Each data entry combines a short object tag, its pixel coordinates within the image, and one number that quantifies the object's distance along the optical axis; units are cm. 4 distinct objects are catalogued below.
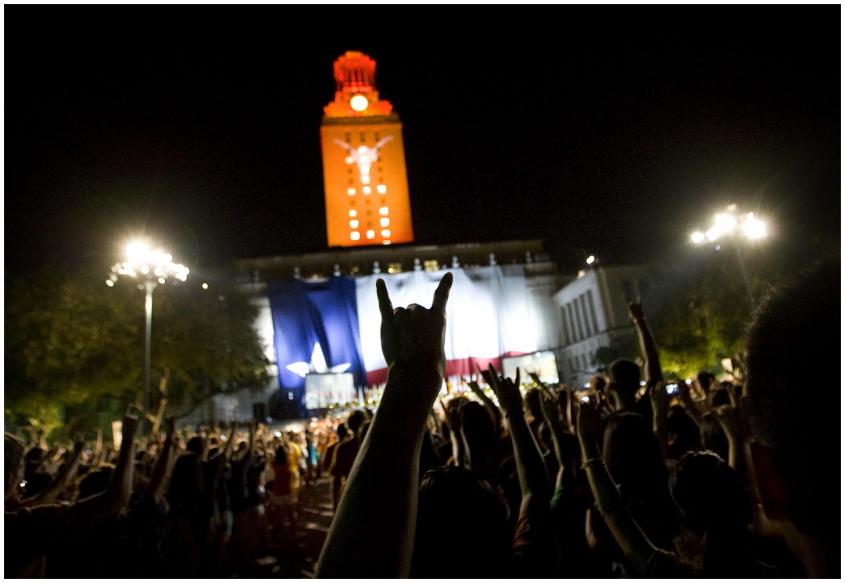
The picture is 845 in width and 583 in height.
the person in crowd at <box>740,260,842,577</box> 104
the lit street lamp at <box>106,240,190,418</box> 1586
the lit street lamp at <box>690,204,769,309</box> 1573
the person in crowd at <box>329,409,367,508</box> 685
